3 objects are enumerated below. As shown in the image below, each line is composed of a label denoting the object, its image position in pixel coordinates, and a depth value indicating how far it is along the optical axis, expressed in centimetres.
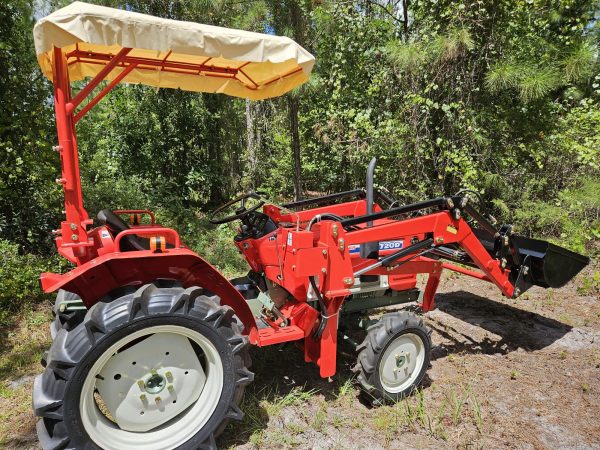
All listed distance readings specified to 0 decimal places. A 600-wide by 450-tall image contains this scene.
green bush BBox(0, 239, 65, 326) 418
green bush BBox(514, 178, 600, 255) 611
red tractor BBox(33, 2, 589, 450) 208
